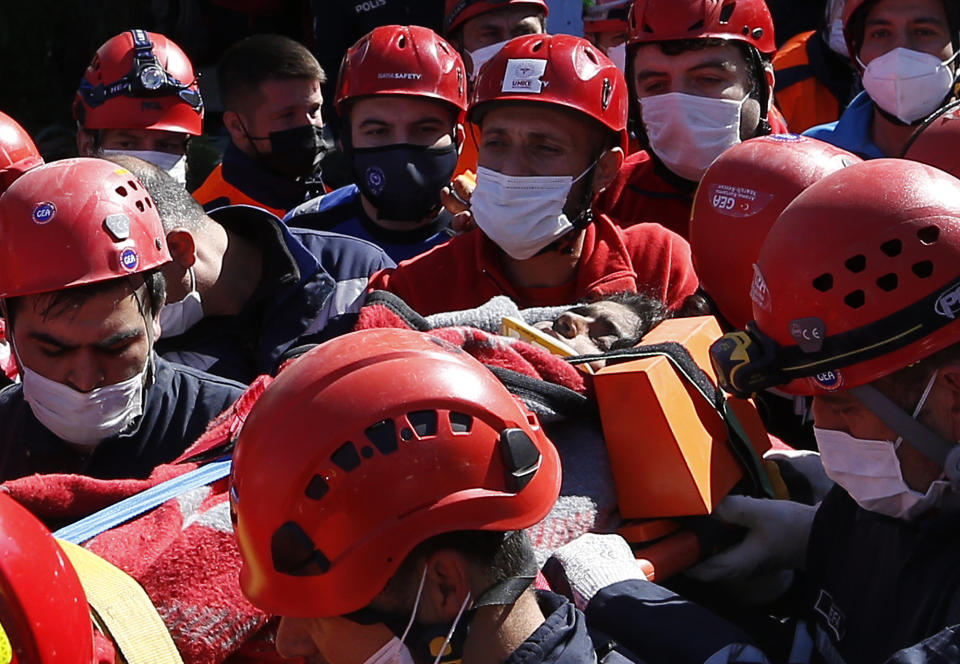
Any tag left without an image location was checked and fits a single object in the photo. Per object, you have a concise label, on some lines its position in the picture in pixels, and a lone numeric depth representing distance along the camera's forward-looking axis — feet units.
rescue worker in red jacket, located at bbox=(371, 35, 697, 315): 13.07
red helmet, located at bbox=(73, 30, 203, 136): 18.21
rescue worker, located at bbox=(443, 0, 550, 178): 19.22
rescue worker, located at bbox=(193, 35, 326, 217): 19.24
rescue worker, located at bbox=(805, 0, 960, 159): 15.30
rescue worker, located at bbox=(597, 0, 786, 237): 15.14
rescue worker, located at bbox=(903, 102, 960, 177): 9.70
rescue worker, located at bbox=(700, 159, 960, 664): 7.29
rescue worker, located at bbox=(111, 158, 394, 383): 13.05
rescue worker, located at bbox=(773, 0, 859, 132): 20.01
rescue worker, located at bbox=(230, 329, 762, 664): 6.24
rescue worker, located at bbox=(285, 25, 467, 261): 16.17
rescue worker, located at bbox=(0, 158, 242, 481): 10.19
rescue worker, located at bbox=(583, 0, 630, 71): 20.95
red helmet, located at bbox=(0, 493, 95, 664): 5.57
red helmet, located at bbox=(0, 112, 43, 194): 16.01
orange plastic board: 9.01
